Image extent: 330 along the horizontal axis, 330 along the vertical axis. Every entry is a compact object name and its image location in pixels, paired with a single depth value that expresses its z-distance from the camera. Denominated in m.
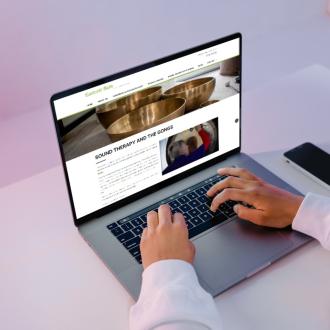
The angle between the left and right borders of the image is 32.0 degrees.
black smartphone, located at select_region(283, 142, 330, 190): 1.13
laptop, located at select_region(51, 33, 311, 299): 0.94
